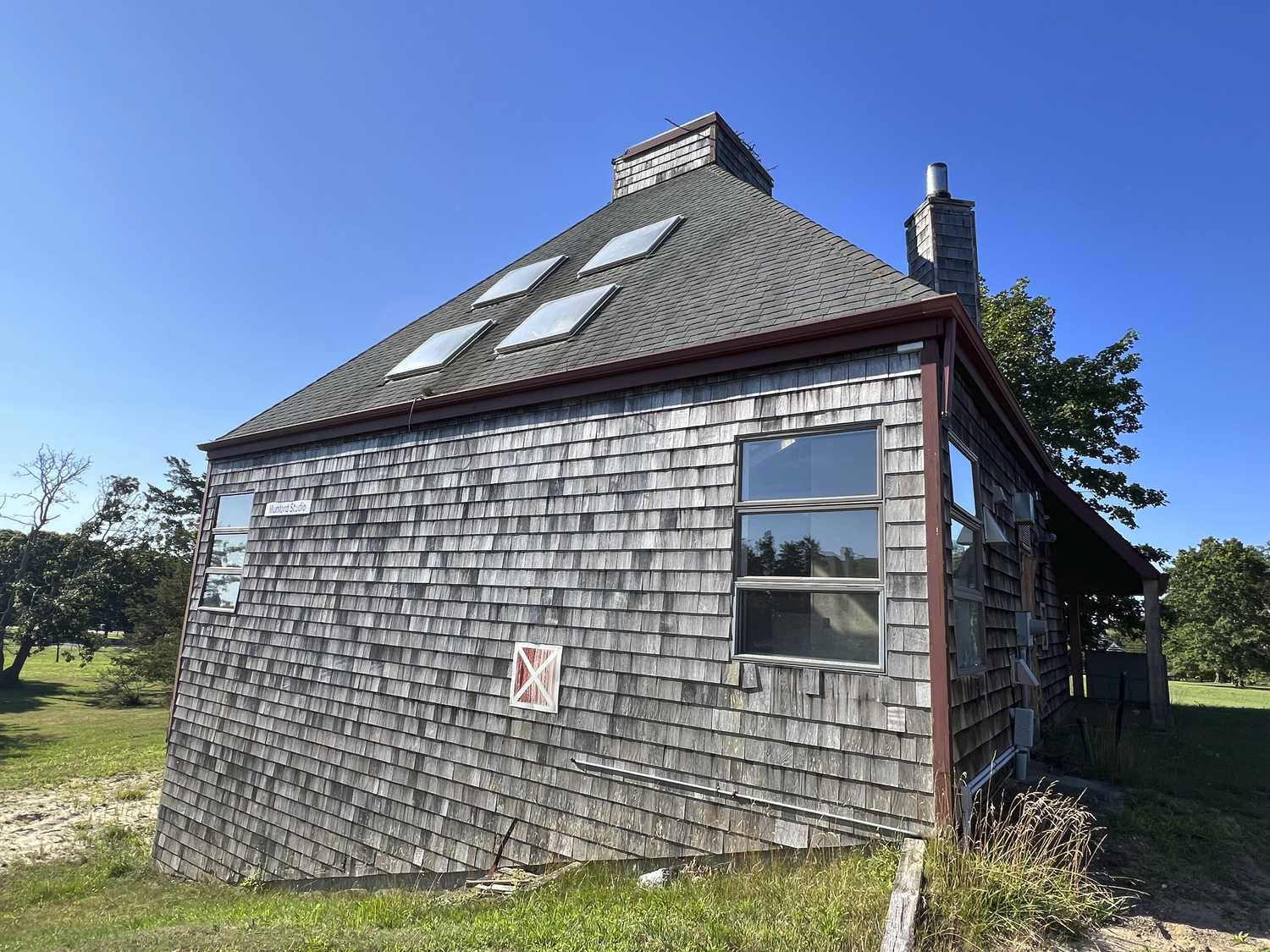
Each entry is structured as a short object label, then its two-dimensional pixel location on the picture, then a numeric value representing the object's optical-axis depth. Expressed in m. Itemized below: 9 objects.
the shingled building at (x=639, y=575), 4.54
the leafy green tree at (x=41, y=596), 34.38
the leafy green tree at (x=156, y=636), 27.23
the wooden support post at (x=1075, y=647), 12.89
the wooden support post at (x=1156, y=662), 9.01
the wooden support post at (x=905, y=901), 2.91
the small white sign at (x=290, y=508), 8.95
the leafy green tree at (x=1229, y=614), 36.51
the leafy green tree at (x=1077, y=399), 18.11
